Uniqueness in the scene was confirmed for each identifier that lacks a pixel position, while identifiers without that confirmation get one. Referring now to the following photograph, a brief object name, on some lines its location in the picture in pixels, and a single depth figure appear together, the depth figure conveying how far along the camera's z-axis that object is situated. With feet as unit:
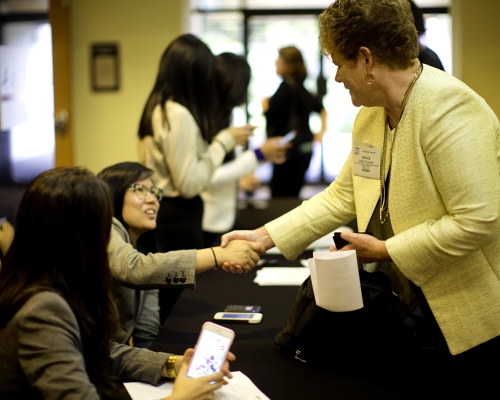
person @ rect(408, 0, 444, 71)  8.30
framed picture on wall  23.29
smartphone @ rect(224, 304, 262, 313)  6.92
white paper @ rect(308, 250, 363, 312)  5.05
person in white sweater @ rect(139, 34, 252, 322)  9.86
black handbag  5.24
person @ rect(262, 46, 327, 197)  18.66
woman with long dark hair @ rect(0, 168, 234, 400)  4.14
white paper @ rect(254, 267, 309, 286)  8.34
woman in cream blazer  5.07
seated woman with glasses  6.45
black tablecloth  4.91
